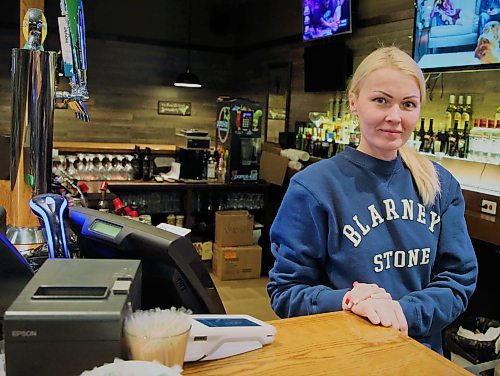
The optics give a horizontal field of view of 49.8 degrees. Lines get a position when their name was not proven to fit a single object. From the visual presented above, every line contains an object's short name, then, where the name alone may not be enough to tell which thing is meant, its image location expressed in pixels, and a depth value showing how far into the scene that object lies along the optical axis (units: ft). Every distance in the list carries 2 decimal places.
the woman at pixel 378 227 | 4.86
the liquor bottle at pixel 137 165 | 18.52
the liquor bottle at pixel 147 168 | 18.29
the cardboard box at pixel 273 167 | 19.57
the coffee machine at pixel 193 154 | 18.69
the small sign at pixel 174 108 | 30.60
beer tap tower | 6.03
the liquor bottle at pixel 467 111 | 14.44
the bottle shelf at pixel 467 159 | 12.35
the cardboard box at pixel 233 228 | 18.60
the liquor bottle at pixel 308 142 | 21.15
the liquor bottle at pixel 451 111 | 14.78
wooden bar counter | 3.08
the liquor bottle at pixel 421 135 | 14.79
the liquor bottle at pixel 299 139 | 22.00
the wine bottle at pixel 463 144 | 13.35
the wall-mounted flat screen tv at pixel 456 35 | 12.50
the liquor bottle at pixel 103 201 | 10.45
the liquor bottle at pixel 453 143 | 13.70
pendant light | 28.19
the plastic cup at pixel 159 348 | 2.50
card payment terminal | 3.04
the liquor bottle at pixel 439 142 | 14.17
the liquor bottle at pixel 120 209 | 9.49
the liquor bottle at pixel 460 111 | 14.62
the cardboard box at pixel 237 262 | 18.57
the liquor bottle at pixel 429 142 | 14.44
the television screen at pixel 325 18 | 19.19
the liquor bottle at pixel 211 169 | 19.66
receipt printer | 2.37
